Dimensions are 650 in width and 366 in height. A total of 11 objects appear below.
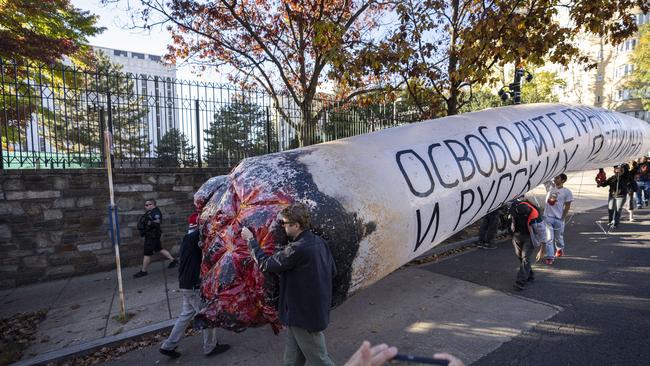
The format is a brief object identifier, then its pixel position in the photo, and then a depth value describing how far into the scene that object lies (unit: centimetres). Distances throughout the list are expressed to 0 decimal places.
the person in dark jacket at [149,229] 673
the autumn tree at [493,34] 706
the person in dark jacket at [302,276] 257
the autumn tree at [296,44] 803
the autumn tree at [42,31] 979
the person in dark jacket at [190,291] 386
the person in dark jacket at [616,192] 938
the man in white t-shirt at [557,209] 696
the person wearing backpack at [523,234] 555
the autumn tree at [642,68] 2748
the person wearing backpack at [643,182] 1210
